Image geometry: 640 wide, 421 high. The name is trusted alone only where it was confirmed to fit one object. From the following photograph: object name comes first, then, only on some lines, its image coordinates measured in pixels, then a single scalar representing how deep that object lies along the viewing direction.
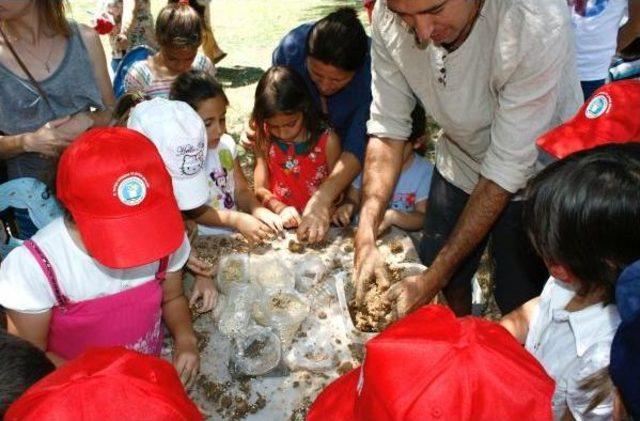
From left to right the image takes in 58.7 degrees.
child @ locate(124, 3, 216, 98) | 3.76
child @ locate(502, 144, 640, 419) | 1.34
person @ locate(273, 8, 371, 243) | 2.67
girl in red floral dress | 2.80
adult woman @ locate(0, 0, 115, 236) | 2.20
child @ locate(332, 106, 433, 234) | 3.03
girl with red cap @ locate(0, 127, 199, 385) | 1.53
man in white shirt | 1.70
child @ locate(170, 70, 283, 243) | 2.58
